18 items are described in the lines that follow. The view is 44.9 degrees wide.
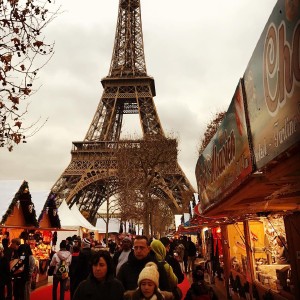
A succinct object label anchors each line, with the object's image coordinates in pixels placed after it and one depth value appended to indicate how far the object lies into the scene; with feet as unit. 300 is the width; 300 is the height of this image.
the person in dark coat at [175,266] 19.11
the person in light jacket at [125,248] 21.85
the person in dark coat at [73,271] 23.84
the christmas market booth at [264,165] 8.30
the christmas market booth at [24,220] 42.31
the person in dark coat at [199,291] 14.53
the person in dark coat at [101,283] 10.84
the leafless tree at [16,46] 17.47
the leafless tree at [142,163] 104.37
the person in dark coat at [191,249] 51.52
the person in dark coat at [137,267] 13.48
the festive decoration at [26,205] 43.50
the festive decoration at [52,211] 54.17
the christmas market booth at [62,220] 55.07
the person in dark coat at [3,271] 23.04
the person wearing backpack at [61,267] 28.86
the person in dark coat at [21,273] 27.66
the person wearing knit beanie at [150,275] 10.73
